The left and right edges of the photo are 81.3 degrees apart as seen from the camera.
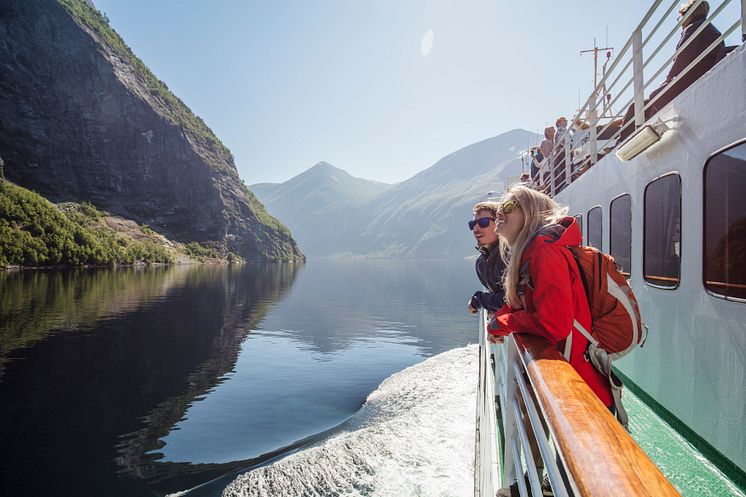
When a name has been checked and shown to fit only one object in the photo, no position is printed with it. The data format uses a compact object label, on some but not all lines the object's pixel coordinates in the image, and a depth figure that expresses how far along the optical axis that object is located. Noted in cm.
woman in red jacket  213
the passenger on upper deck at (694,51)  504
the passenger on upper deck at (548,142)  1284
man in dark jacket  430
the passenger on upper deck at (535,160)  1443
